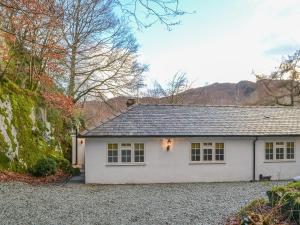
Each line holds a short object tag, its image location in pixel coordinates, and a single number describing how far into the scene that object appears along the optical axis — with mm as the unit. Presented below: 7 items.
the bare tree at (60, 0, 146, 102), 15388
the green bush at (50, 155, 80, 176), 14135
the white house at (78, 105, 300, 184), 11909
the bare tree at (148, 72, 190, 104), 27553
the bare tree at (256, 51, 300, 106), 24010
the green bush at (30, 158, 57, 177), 12058
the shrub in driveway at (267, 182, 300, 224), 5288
